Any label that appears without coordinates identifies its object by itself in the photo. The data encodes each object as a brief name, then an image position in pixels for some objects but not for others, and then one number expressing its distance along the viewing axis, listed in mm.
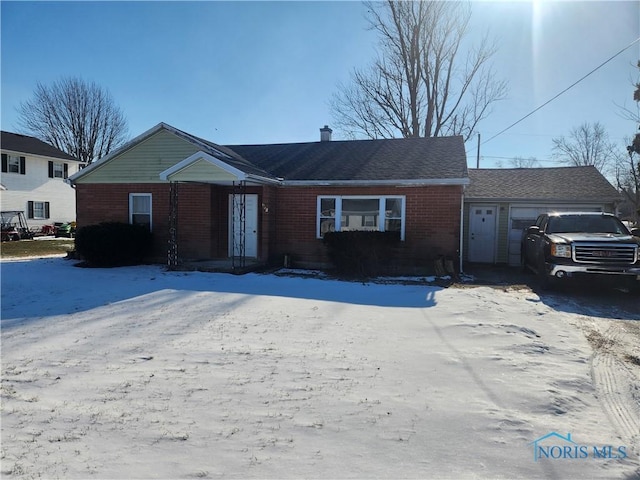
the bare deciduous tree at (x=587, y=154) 40562
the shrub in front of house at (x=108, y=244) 11922
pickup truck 8656
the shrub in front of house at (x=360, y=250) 11297
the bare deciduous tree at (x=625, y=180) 28727
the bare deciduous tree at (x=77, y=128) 36906
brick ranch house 11836
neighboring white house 26172
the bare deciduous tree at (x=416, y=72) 24891
